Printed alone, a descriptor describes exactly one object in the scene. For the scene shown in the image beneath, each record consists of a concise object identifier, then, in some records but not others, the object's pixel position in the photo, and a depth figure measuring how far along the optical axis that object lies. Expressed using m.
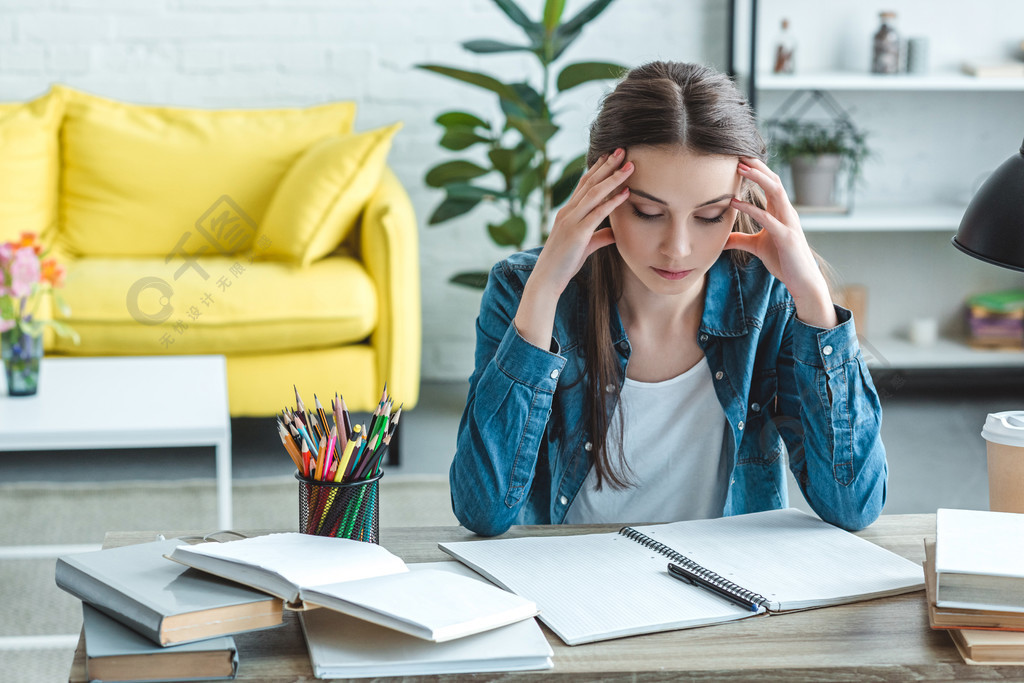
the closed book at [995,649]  2.51
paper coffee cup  2.79
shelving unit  6.95
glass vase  4.36
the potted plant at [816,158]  7.11
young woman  2.93
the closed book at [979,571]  2.53
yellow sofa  5.76
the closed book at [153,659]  2.45
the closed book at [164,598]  2.46
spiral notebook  2.60
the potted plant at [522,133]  6.19
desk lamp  2.67
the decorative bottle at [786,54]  7.14
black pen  2.62
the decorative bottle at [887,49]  7.04
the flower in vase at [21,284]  4.30
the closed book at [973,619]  2.53
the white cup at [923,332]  7.58
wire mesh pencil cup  2.70
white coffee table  3.97
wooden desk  2.49
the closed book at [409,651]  2.47
